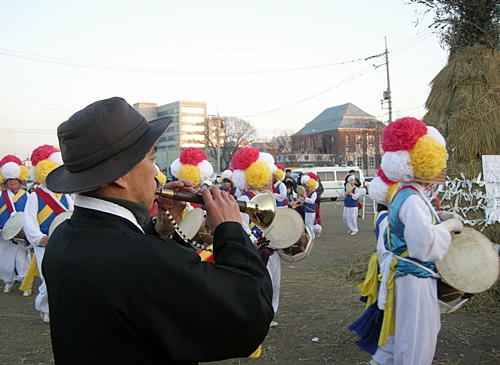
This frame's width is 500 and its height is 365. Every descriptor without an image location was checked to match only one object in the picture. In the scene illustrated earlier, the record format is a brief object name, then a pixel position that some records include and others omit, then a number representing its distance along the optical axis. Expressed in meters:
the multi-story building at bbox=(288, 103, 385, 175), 52.66
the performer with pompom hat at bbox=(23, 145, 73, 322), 6.05
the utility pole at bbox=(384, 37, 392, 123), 28.28
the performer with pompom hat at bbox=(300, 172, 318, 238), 13.45
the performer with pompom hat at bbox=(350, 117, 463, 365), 3.41
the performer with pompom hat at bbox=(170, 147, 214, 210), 6.83
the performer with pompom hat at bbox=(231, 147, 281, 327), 5.88
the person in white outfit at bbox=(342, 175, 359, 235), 14.15
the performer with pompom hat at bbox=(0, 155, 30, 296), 8.31
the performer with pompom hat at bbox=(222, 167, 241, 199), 13.18
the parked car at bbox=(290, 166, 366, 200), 29.06
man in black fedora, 1.36
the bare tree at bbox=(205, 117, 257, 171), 62.20
